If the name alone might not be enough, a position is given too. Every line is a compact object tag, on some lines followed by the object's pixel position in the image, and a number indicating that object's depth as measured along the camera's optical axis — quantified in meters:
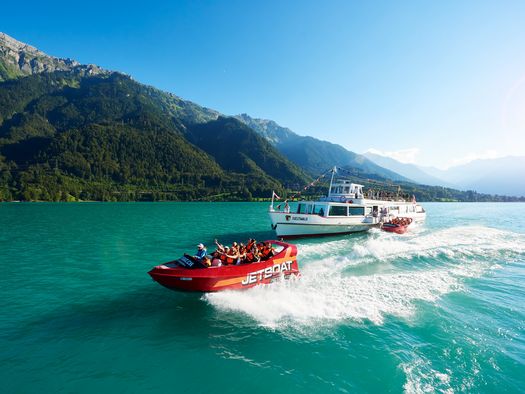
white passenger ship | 36.62
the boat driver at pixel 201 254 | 15.11
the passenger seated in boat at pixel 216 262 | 14.97
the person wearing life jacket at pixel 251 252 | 16.42
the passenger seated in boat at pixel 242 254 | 16.03
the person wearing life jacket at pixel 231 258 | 15.73
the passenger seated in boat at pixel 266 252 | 17.20
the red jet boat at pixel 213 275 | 14.16
